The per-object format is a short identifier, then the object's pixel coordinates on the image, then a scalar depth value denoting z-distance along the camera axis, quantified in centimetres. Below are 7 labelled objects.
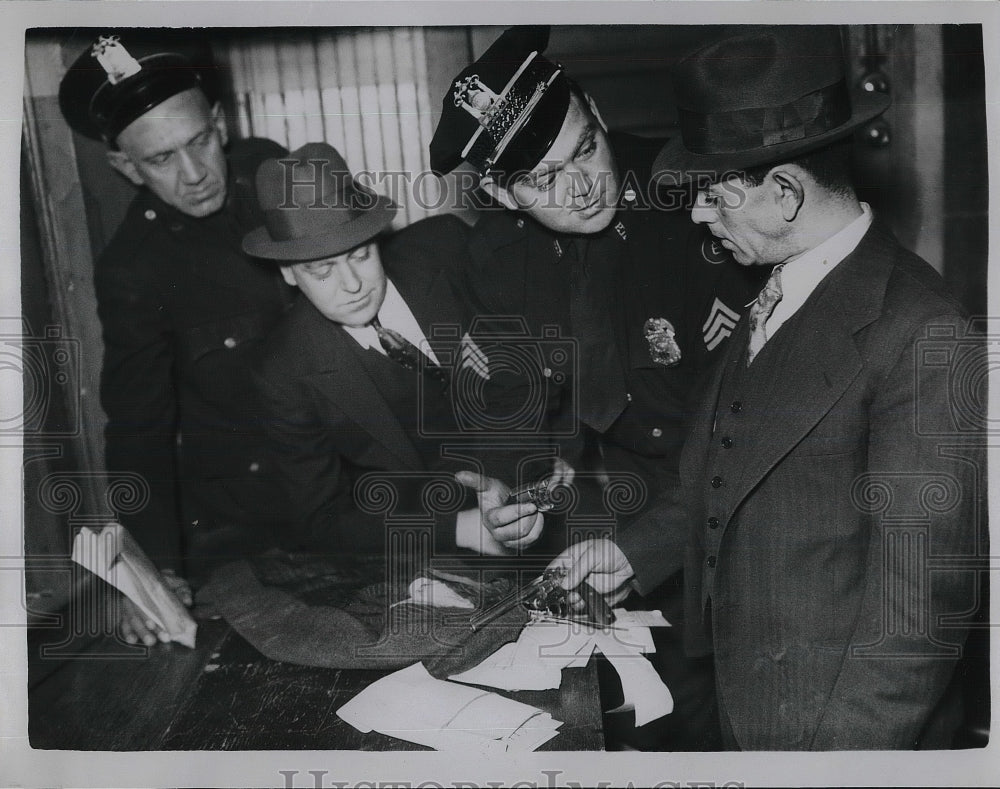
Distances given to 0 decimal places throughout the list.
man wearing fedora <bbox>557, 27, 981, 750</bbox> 212
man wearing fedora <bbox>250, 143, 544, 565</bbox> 230
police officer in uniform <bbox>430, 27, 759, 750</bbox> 223
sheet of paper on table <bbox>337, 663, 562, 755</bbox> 231
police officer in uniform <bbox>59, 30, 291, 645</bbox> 229
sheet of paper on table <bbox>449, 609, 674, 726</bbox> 232
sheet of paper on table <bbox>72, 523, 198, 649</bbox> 239
